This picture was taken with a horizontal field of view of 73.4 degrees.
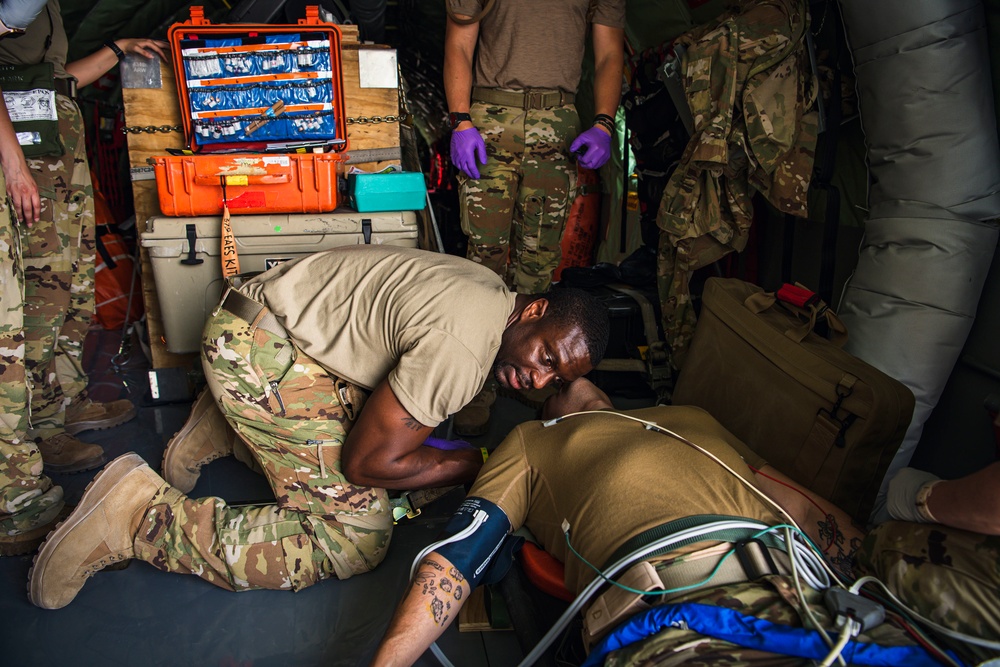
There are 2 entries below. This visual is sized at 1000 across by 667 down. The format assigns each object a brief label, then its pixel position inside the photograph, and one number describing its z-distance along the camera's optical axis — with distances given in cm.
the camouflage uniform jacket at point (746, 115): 247
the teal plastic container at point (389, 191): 269
